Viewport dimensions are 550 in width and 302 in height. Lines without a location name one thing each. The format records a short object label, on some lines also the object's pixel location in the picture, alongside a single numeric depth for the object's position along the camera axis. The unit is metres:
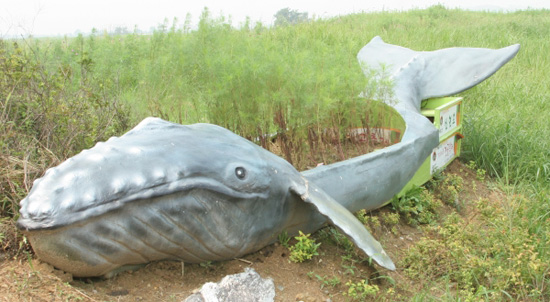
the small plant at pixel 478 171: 4.57
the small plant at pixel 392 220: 3.44
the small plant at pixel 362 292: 2.50
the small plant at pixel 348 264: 2.75
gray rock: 2.25
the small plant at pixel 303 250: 2.68
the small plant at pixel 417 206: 3.65
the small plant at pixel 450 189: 4.07
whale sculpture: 2.01
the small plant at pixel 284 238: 2.76
